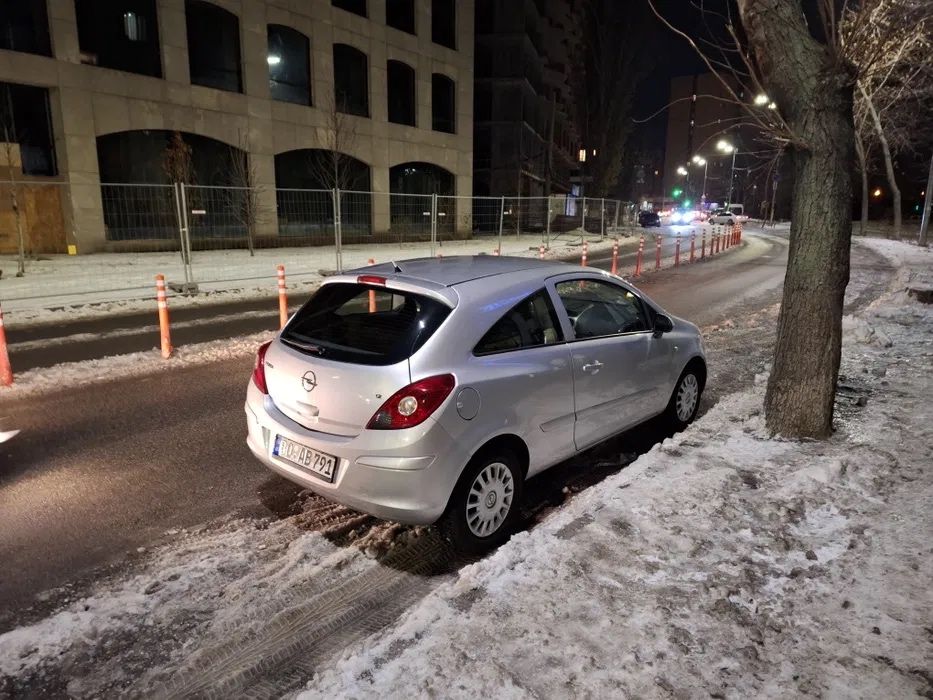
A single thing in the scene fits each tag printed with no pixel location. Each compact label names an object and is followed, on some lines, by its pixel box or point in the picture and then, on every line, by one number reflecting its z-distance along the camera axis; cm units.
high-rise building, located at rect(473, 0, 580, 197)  4547
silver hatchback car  338
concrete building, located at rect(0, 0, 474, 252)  2059
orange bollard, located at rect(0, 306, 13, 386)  689
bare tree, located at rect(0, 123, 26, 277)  1849
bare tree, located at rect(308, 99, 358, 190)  2789
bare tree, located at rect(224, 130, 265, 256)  2216
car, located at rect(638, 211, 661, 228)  5481
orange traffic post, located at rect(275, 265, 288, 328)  960
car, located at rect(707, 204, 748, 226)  5356
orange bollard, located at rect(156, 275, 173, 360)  820
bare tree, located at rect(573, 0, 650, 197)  4246
